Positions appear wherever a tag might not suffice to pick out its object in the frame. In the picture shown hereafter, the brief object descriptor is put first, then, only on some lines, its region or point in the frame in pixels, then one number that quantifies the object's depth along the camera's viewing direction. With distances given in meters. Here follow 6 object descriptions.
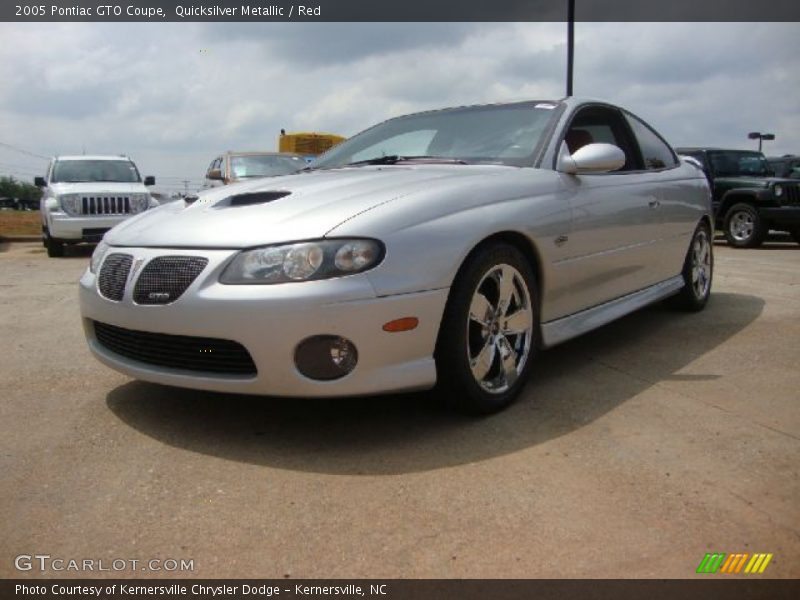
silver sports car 2.53
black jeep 11.36
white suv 10.75
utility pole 13.66
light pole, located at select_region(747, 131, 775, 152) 21.50
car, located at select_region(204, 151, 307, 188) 10.43
